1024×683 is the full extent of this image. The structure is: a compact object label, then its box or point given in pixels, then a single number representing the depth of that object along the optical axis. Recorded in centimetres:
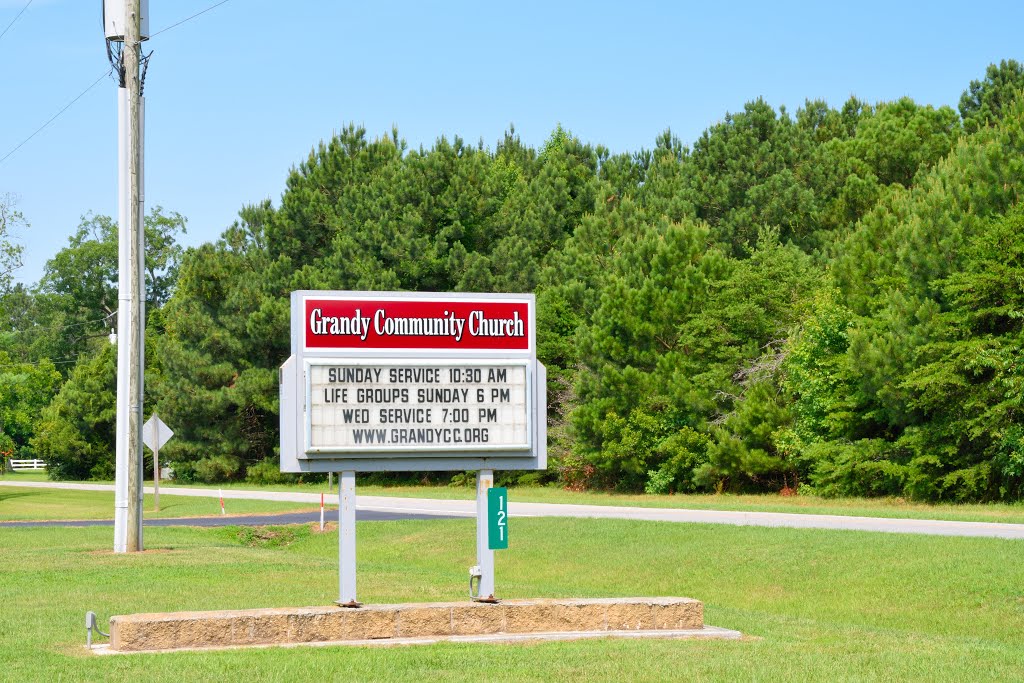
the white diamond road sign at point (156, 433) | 3681
